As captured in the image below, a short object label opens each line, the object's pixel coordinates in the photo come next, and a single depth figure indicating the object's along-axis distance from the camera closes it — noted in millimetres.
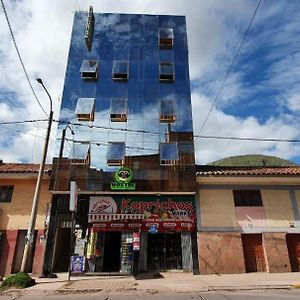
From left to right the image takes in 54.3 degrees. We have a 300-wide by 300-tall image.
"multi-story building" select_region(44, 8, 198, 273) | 17531
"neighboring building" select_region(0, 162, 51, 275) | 17078
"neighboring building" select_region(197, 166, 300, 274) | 17297
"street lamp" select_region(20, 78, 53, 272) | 13275
